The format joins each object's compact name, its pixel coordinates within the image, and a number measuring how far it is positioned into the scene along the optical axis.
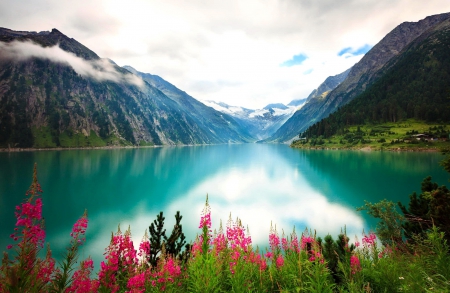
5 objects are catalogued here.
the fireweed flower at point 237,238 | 8.90
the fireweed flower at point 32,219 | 5.40
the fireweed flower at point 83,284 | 6.73
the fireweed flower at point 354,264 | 8.85
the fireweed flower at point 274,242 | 11.82
